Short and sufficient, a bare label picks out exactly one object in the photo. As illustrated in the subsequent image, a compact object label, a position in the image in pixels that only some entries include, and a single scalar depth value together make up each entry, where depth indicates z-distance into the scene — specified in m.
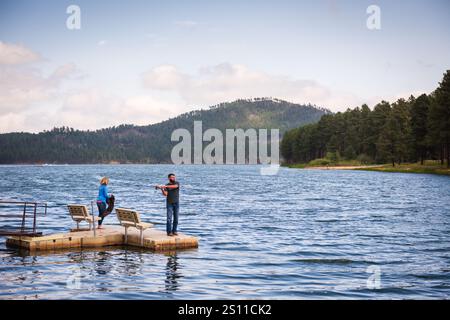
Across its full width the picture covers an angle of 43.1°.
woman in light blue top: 26.66
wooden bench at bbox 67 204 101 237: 26.15
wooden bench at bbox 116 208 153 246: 24.47
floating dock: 24.25
